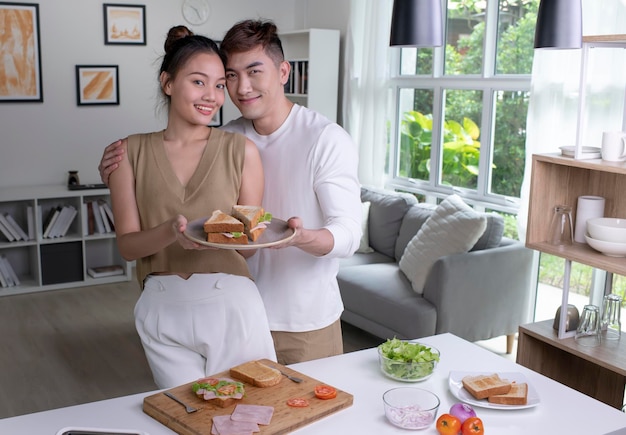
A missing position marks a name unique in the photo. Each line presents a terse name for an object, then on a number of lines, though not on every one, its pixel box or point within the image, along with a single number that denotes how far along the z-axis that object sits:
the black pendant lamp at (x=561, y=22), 2.27
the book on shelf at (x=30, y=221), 5.31
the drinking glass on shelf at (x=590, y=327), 2.92
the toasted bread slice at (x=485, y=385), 1.71
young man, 2.04
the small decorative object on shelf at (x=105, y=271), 5.58
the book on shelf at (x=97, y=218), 5.52
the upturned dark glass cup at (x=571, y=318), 3.03
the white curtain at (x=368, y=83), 5.36
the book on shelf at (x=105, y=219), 5.54
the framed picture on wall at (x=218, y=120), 6.30
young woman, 1.89
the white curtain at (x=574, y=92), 3.61
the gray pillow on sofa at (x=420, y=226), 4.14
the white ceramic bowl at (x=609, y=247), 2.73
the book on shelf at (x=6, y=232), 5.24
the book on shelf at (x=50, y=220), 5.38
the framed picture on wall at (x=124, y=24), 5.70
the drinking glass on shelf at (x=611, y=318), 2.88
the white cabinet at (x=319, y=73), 5.84
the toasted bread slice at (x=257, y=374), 1.72
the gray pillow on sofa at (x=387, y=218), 4.82
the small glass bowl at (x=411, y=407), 1.58
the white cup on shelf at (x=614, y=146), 2.70
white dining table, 1.58
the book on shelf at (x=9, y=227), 5.24
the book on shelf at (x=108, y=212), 5.55
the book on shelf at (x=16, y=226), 5.28
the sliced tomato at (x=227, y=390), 1.63
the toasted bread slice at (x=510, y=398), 1.70
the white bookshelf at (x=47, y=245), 5.29
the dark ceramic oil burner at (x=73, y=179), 5.48
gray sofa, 3.85
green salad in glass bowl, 1.82
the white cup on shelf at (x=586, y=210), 2.93
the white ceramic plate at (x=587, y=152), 2.80
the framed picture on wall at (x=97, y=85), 5.64
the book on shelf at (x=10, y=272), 5.29
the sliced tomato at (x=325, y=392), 1.66
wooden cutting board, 1.54
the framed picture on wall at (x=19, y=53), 5.33
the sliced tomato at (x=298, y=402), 1.62
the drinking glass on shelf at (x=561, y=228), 2.98
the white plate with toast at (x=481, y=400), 1.69
